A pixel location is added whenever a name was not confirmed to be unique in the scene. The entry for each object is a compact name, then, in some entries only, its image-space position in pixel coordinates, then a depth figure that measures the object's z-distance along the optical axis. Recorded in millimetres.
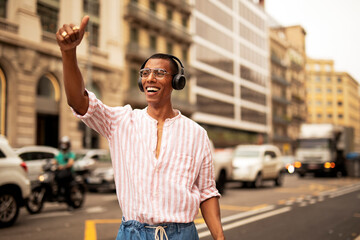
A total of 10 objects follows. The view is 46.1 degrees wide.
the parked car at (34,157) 13586
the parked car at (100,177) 14922
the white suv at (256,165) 17453
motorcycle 9844
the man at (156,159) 2031
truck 26422
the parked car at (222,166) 15288
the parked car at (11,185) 7971
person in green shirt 10141
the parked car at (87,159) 16025
